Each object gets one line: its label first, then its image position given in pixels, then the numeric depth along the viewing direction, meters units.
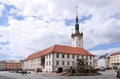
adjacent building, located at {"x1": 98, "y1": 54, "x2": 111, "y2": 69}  58.44
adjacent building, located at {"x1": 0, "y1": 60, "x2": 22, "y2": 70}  69.00
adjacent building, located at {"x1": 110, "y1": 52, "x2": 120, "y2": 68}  53.09
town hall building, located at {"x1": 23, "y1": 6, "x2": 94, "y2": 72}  30.96
